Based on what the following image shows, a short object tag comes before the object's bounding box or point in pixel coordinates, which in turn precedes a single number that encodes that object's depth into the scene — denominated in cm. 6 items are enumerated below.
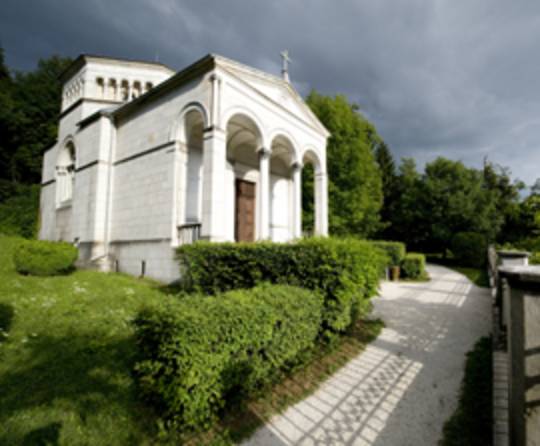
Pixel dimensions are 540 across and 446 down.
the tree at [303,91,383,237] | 1991
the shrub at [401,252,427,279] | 1352
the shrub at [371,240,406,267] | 1390
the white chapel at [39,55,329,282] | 865
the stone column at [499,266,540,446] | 196
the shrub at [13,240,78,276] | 761
